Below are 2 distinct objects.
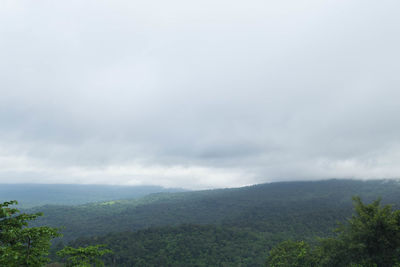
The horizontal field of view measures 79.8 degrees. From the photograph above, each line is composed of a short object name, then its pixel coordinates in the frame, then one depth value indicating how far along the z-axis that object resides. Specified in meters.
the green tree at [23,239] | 16.28
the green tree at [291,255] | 56.56
